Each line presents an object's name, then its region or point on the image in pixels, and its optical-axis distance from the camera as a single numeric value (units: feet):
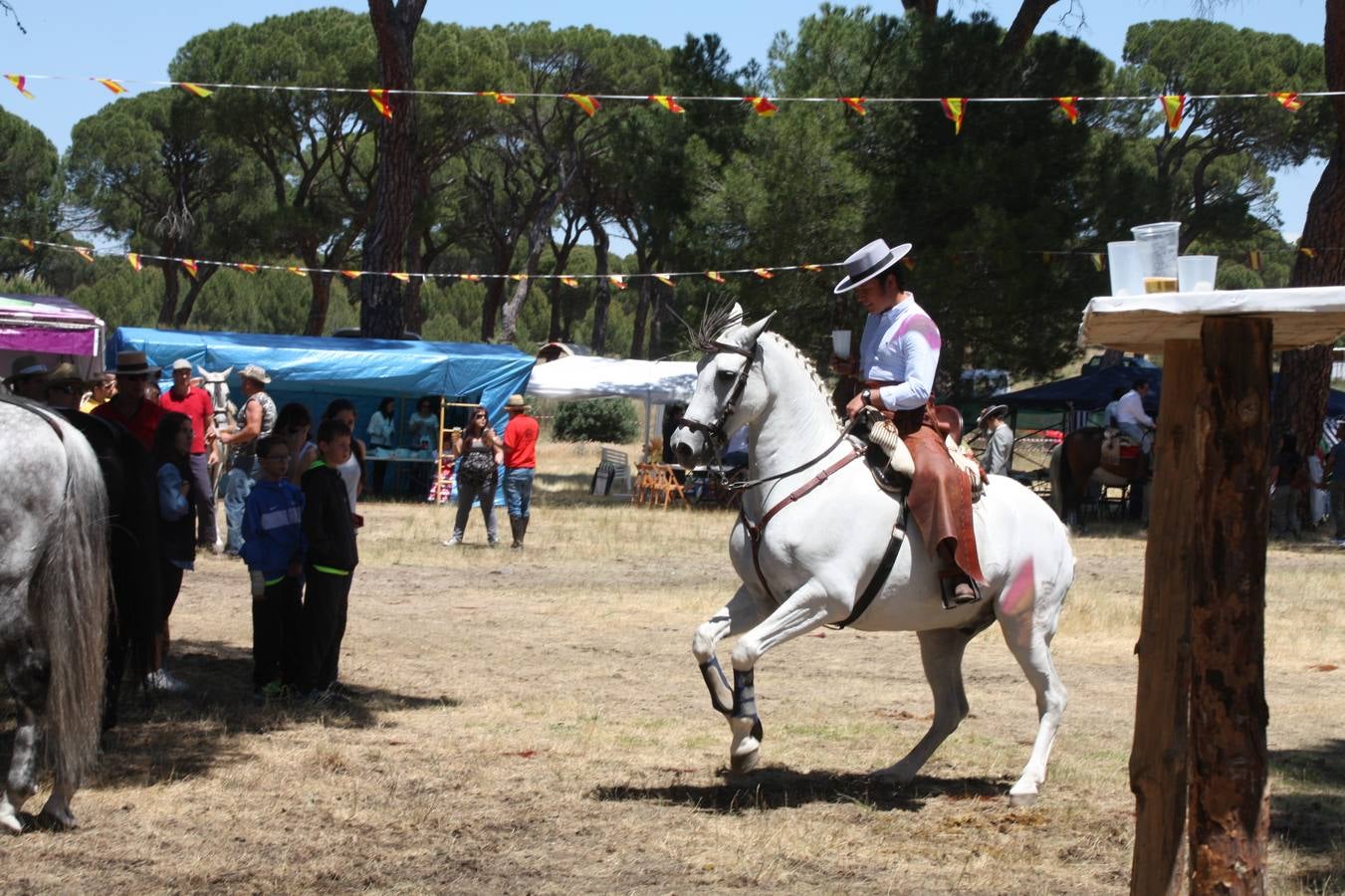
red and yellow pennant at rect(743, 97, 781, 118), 57.47
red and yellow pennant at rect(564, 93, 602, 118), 55.96
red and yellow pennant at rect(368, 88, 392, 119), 54.52
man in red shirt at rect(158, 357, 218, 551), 49.26
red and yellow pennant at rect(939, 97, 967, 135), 55.93
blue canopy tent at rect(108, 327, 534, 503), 73.31
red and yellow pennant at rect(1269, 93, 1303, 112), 53.31
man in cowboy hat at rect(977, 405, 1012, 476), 66.08
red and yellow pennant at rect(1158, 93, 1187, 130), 51.06
